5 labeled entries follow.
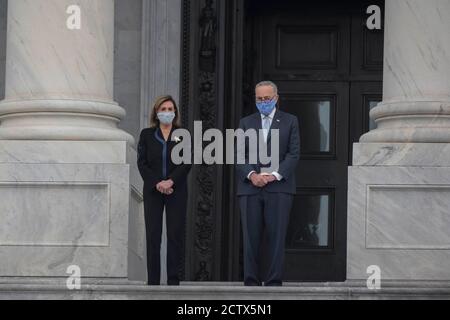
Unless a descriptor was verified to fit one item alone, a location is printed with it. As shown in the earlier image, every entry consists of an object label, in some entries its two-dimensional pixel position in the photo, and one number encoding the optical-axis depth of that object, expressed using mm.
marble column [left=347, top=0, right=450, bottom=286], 23375
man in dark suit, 22297
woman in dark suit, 22547
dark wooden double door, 29906
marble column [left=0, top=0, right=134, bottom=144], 23859
